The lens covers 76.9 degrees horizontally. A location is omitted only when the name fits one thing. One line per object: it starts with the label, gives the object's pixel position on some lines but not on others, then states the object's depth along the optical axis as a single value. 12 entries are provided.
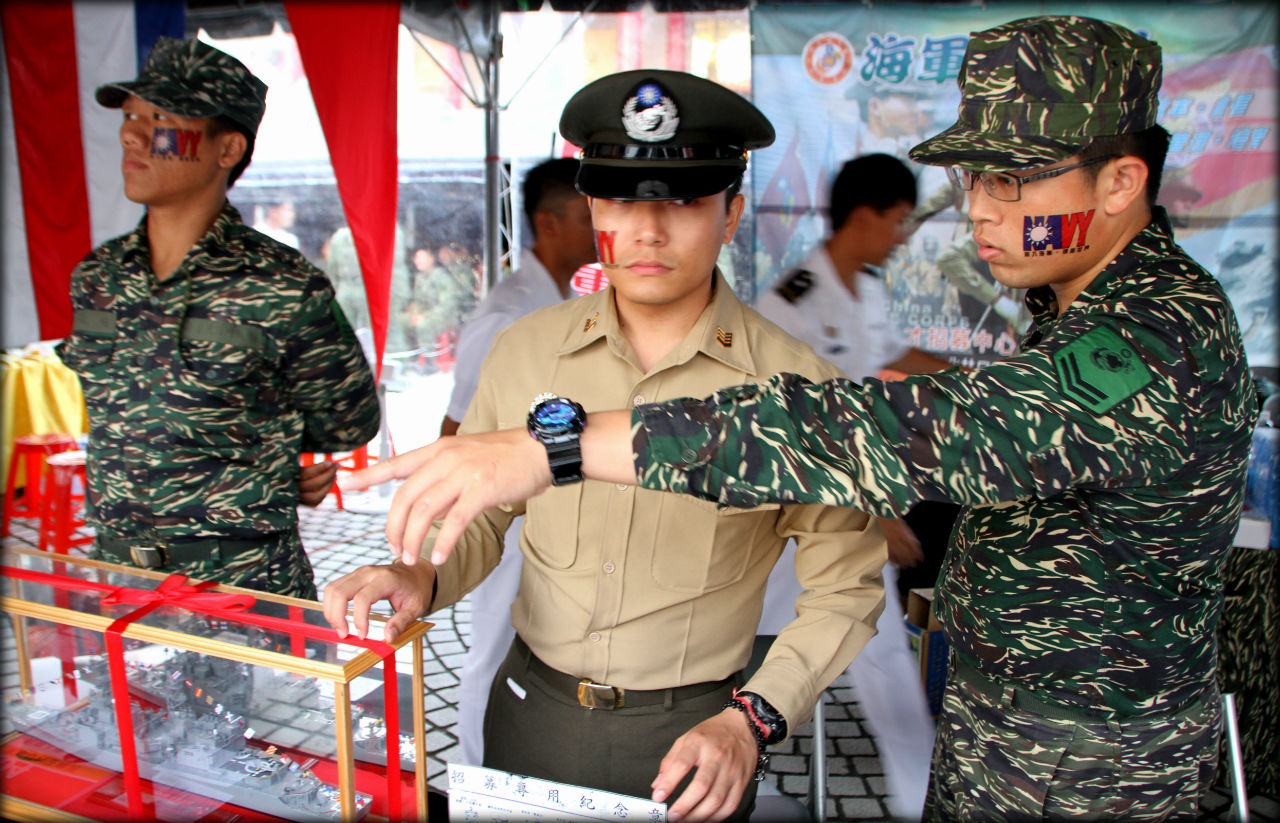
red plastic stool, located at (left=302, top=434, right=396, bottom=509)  6.77
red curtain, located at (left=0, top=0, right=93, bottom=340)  2.99
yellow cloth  6.32
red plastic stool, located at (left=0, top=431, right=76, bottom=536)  5.57
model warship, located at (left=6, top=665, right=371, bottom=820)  1.25
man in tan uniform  1.44
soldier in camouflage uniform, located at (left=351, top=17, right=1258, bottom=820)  1.03
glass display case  1.21
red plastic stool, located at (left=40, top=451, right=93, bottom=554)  5.07
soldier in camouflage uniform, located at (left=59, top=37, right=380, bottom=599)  2.18
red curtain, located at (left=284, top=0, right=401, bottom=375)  2.99
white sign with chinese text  1.03
